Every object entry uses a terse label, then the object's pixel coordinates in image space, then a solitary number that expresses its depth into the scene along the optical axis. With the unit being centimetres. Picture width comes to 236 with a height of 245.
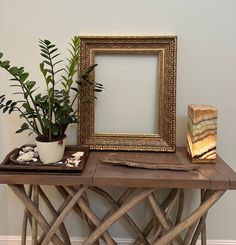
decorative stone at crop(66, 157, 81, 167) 108
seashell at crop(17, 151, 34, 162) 112
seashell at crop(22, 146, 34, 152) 122
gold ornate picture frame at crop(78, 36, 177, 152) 126
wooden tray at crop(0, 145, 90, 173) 104
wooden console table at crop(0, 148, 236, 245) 98
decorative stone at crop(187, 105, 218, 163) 112
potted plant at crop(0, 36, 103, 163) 107
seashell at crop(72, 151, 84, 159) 117
